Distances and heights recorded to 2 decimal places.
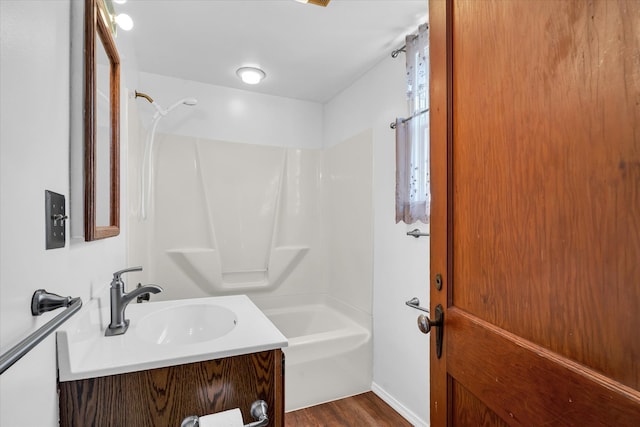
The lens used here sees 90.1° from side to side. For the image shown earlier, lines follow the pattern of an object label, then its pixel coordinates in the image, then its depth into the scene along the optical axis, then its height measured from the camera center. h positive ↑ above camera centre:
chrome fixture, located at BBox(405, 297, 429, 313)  1.62 -0.46
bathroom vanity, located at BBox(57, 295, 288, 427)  0.82 -0.45
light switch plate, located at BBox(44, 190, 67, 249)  0.69 +0.00
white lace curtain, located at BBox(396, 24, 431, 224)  1.85 +0.46
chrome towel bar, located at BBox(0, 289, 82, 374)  0.45 -0.19
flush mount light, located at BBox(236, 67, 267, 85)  2.46 +1.12
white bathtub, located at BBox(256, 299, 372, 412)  2.09 -1.02
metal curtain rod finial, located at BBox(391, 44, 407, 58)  2.10 +1.09
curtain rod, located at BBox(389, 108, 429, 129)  1.84 +0.59
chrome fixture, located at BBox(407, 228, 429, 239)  1.91 -0.11
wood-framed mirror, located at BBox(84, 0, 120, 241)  0.91 +0.31
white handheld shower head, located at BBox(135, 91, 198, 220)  2.19 +0.37
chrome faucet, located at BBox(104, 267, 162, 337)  1.13 -0.31
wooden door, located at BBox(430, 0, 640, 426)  0.54 +0.00
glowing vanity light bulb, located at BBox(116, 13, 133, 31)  1.54 +0.95
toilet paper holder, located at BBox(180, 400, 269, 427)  0.90 -0.59
